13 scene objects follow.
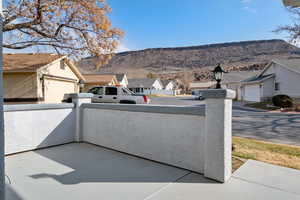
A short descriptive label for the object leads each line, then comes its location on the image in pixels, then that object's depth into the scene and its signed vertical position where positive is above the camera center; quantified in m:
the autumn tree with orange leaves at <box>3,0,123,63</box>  9.66 +4.28
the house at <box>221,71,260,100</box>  31.52 +3.07
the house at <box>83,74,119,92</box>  24.98 +2.09
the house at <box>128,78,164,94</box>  52.97 +3.00
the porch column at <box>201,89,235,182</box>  3.22 -0.72
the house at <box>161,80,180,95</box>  66.06 +4.08
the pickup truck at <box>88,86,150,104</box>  11.20 -0.09
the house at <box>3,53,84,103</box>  12.74 +1.28
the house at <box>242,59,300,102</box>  20.04 +1.78
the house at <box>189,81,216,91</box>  52.75 +3.05
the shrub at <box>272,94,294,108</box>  17.49 -0.57
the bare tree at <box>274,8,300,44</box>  9.68 +3.82
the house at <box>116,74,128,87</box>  38.75 +3.69
